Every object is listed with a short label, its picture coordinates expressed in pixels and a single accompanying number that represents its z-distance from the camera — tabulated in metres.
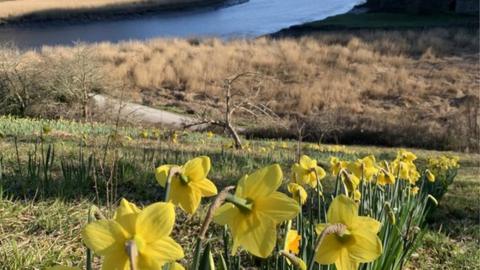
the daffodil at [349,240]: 1.19
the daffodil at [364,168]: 2.50
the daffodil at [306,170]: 2.18
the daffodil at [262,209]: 1.03
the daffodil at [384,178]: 2.71
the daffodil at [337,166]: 2.57
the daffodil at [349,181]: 2.10
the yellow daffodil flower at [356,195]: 2.40
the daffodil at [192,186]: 1.20
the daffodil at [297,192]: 2.03
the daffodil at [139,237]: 0.91
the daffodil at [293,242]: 1.81
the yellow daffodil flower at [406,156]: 3.44
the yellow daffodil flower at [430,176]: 3.43
